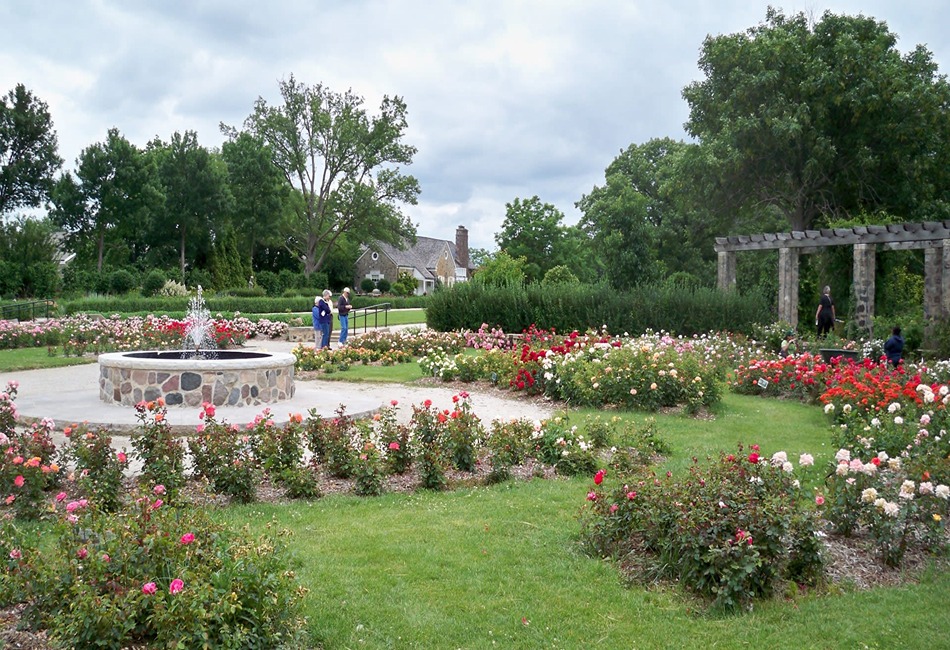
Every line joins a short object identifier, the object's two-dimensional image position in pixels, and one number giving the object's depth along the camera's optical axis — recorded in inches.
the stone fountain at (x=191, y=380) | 334.6
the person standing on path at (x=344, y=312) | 697.0
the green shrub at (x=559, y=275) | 1514.4
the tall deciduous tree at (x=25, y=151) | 1590.8
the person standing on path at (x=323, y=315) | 627.2
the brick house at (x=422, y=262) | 2534.4
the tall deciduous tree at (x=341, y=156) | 1884.8
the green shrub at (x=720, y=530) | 142.8
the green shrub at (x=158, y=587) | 106.3
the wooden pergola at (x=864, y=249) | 652.7
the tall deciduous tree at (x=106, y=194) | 1596.9
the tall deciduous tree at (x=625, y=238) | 1326.3
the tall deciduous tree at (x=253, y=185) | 1851.6
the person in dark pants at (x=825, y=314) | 668.1
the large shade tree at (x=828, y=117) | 982.4
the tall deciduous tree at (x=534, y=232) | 1977.1
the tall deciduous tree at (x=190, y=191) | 1731.1
